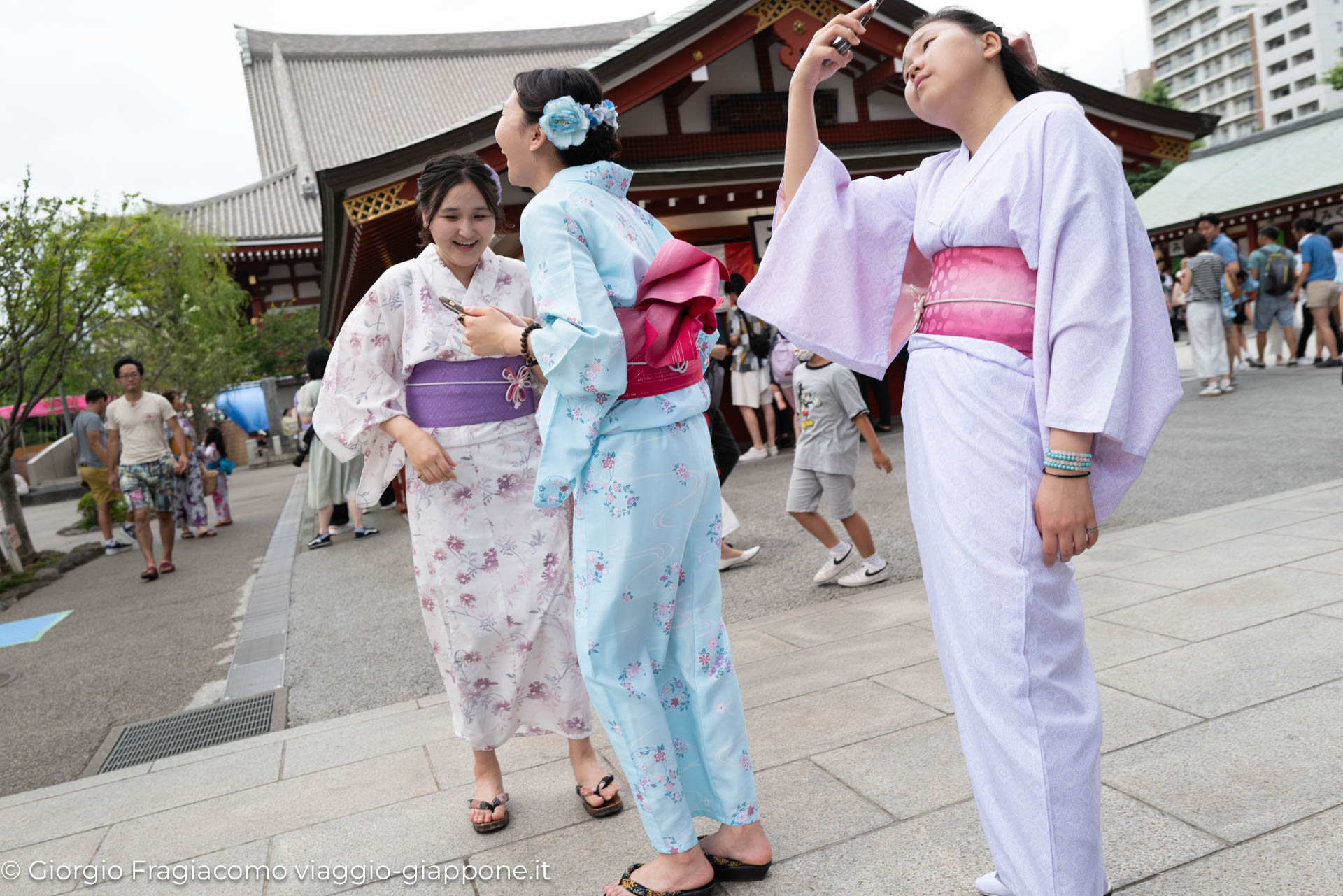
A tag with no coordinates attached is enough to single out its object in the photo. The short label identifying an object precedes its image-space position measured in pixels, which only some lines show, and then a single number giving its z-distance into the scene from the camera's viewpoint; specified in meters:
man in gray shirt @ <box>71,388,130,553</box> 9.09
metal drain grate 3.60
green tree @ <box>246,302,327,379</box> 22.41
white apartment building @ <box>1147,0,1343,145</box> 58.22
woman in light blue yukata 1.89
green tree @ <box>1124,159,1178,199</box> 32.56
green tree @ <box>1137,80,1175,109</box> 37.91
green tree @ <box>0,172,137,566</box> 8.34
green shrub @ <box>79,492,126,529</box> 12.56
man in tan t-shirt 7.80
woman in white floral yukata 2.54
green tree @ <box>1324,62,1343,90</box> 38.94
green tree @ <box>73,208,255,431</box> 17.48
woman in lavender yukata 1.46
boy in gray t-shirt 4.54
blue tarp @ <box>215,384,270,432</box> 23.91
